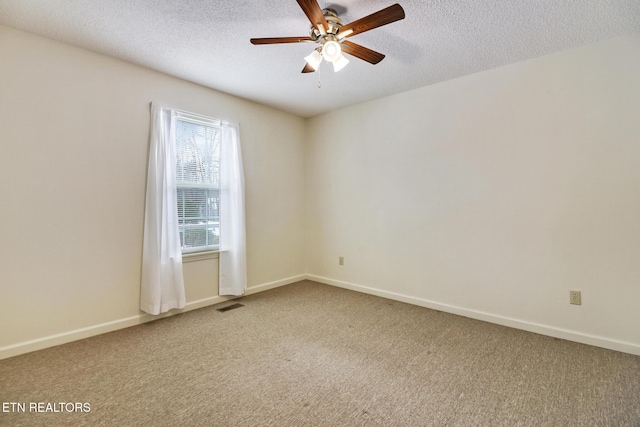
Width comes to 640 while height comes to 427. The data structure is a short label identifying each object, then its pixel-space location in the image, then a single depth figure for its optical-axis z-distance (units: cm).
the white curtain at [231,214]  355
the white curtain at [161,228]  289
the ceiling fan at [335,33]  174
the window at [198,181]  325
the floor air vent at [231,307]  331
